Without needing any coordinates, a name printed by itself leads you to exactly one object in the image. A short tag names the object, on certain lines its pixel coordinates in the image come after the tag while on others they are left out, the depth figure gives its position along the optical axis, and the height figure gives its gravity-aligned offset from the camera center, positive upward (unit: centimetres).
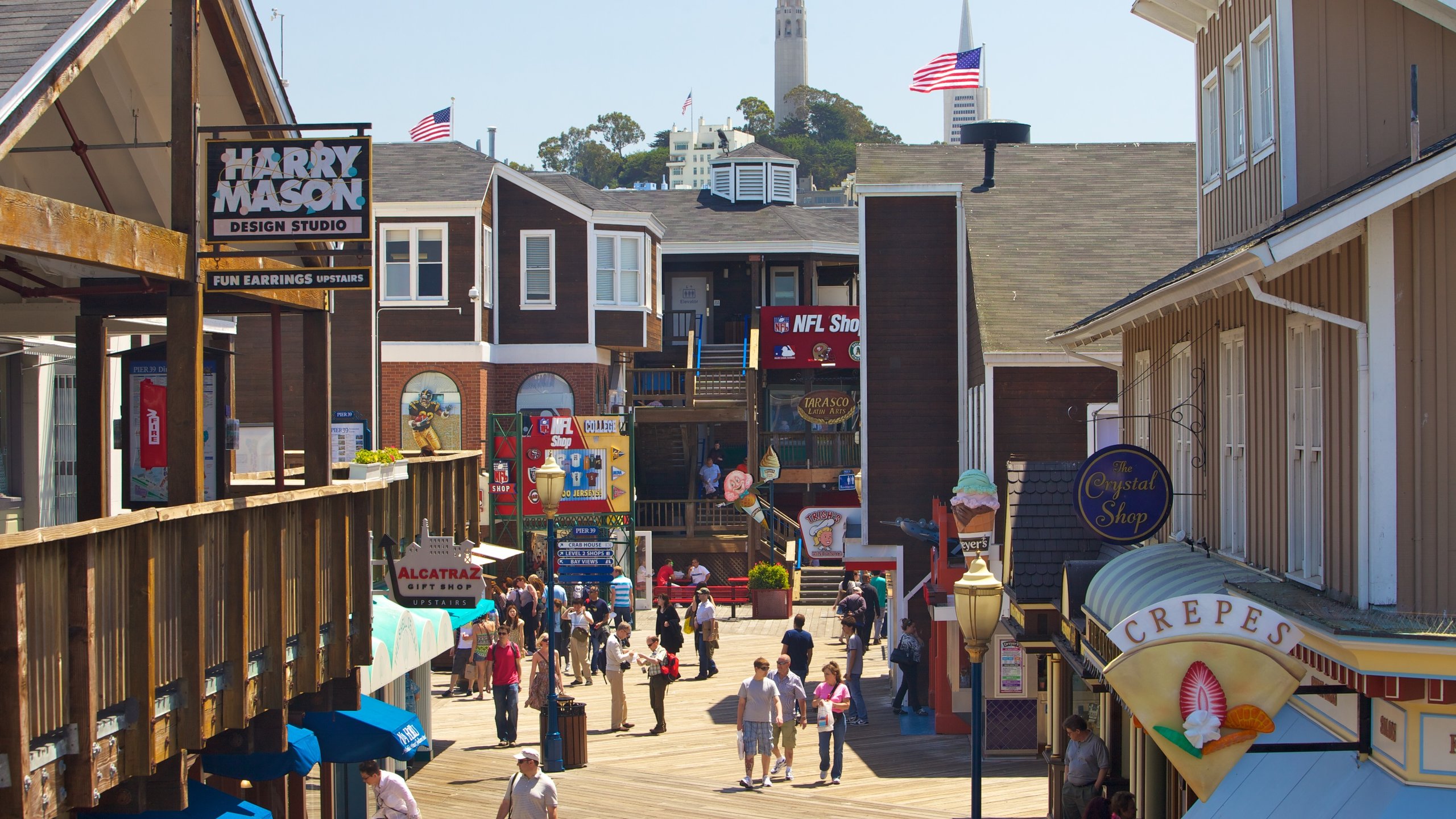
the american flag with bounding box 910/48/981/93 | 2886 +707
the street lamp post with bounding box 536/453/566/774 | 1864 -223
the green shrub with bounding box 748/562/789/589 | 3372 -357
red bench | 3500 -425
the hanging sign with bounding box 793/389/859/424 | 3928 +49
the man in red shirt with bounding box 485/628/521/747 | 1964 -354
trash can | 1866 -400
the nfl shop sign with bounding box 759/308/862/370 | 4303 +258
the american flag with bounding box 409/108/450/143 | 4044 +846
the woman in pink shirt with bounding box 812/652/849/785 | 1786 -348
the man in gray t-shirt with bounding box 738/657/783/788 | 1762 -357
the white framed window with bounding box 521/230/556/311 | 3656 +402
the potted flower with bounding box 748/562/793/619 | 3375 -389
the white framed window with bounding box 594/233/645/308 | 3741 +412
